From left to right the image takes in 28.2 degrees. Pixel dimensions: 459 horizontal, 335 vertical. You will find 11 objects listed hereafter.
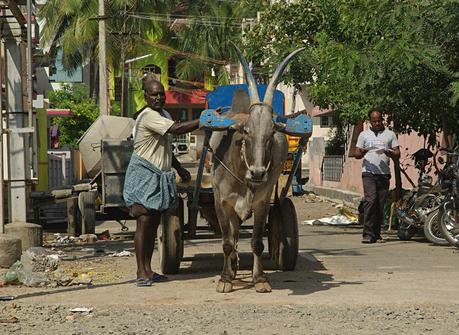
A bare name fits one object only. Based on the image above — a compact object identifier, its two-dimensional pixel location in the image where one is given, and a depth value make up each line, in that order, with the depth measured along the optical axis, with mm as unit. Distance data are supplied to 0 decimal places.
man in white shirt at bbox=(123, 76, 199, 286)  8867
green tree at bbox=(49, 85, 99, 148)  43341
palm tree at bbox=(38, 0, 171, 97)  50250
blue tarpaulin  10023
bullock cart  9445
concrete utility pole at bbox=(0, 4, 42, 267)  12602
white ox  8000
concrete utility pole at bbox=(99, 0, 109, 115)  31948
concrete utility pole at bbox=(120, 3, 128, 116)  47656
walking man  13461
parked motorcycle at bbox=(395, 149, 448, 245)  13023
